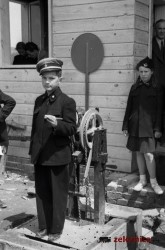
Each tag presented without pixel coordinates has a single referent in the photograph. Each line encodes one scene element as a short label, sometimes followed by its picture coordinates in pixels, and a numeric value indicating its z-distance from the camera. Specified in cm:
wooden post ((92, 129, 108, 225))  459
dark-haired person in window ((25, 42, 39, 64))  821
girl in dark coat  590
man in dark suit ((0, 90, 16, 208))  584
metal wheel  444
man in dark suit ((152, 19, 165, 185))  691
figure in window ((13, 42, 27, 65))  823
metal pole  684
